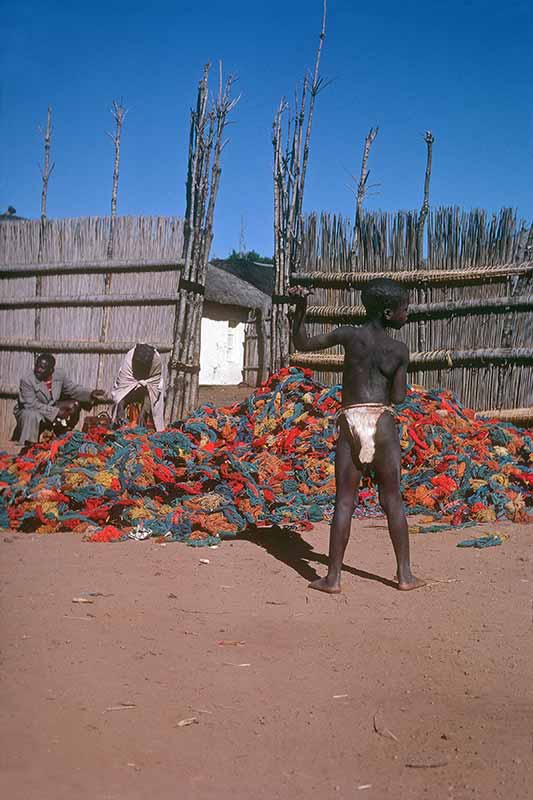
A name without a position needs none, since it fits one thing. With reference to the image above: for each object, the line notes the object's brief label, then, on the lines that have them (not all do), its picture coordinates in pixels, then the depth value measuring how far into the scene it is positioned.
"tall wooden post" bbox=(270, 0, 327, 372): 9.32
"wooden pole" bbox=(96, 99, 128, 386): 9.77
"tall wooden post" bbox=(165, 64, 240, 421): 9.22
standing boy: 4.12
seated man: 9.36
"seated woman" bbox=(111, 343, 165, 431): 9.10
